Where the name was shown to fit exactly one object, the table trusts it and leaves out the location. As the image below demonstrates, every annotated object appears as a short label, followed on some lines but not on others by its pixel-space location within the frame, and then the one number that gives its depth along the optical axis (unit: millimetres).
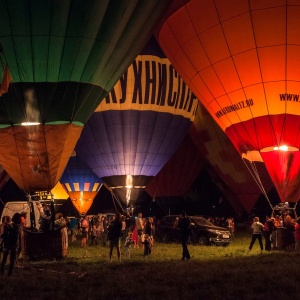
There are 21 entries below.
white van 14445
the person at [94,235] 15953
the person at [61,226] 11055
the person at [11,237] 8000
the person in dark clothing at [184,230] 10297
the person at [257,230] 12617
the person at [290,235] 12375
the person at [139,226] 13266
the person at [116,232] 10172
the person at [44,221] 10992
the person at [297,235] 11674
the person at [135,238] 14145
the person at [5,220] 8141
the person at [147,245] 11388
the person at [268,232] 12641
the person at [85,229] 14928
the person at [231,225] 19938
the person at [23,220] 11312
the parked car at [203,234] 14578
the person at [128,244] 11190
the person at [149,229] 11709
